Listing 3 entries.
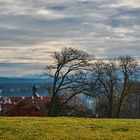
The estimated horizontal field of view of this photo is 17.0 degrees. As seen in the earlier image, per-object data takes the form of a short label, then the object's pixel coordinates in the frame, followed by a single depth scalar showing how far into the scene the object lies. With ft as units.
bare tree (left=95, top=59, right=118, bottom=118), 229.25
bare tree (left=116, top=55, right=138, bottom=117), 232.47
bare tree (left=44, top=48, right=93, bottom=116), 208.23
